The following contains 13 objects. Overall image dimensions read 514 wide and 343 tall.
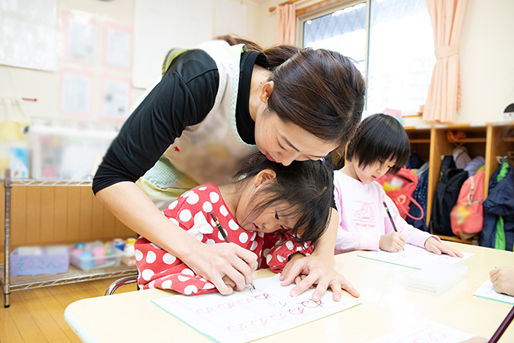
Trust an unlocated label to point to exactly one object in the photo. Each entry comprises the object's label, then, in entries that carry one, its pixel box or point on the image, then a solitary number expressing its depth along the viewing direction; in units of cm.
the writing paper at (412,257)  82
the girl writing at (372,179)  111
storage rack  158
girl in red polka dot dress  51
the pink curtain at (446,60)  245
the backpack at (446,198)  228
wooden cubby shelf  211
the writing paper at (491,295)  58
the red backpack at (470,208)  214
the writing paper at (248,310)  40
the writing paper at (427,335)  41
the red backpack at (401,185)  238
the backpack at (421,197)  234
